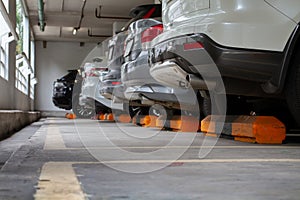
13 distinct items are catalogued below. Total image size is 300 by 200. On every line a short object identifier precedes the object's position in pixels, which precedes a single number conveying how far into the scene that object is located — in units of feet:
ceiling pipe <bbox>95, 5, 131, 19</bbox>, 56.25
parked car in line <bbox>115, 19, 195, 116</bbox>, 16.90
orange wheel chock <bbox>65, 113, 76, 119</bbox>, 54.49
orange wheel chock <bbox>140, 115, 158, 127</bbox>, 24.55
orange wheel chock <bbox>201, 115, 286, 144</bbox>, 13.21
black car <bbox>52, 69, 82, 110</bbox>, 58.03
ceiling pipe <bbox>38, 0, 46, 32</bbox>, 48.29
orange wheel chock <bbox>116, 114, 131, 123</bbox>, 33.26
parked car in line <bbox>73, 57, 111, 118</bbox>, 34.94
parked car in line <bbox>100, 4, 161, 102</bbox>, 24.16
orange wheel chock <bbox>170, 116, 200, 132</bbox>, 19.48
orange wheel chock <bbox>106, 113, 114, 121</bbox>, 39.35
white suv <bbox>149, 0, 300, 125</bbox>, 10.37
